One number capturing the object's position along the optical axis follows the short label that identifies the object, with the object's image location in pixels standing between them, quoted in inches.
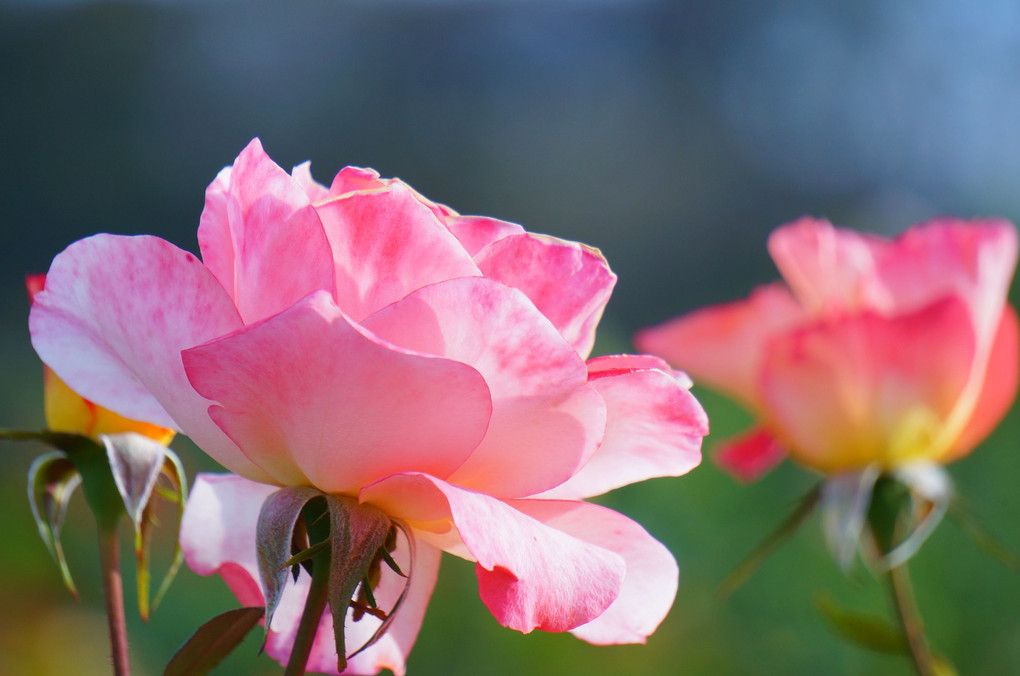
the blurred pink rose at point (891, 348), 37.0
